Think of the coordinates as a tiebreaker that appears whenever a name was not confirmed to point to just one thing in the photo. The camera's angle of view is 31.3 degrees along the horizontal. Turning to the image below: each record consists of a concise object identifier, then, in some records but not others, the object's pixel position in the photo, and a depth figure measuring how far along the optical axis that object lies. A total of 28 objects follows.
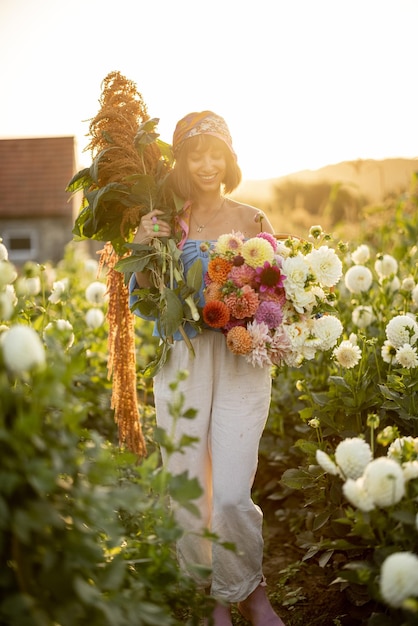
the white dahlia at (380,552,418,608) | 1.60
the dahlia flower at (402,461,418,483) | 1.87
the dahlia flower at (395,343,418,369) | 2.85
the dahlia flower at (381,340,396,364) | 3.04
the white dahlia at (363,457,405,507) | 1.76
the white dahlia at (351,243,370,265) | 4.02
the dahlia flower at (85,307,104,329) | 4.57
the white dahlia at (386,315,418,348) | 2.98
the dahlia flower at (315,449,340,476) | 1.96
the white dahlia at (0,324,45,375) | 1.49
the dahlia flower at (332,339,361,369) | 2.96
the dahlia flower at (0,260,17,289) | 1.79
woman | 2.84
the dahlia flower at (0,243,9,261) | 3.18
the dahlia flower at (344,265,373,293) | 3.74
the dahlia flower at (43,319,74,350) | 1.67
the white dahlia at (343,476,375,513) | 1.81
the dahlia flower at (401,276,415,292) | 3.75
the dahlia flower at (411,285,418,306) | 3.53
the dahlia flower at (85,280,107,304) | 4.65
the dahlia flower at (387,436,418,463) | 2.03
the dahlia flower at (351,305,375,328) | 3.62
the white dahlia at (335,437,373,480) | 1.90
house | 19.03
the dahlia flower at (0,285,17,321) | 1.52
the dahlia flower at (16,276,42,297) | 4.16
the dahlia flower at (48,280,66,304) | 3.99
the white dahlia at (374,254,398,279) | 4.00
